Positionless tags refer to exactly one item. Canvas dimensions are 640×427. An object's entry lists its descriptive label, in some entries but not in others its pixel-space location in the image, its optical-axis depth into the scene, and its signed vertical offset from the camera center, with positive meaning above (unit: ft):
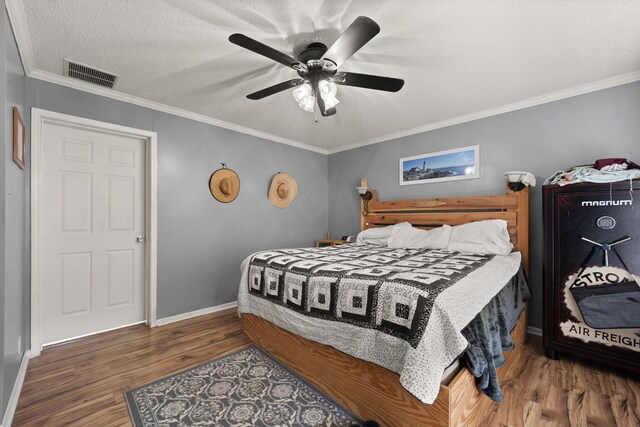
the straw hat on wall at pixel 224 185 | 11.50 +1.28
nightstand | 13.84 -1.47
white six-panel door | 8.34 -0.55
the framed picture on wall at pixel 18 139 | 5.86 +1.69
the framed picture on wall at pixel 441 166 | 11.01 +2.12
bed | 4.35 -3.17
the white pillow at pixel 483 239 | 8.77 -0.80
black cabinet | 6.53 -1.48
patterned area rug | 5.27 -3.97
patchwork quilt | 4.18 -1.68
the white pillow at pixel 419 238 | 9.94 -0.89
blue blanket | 4.53 -2.31
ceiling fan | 4.95 +3.24
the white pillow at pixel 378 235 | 11.50 -0.89
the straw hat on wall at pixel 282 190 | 13.62 +1.25
